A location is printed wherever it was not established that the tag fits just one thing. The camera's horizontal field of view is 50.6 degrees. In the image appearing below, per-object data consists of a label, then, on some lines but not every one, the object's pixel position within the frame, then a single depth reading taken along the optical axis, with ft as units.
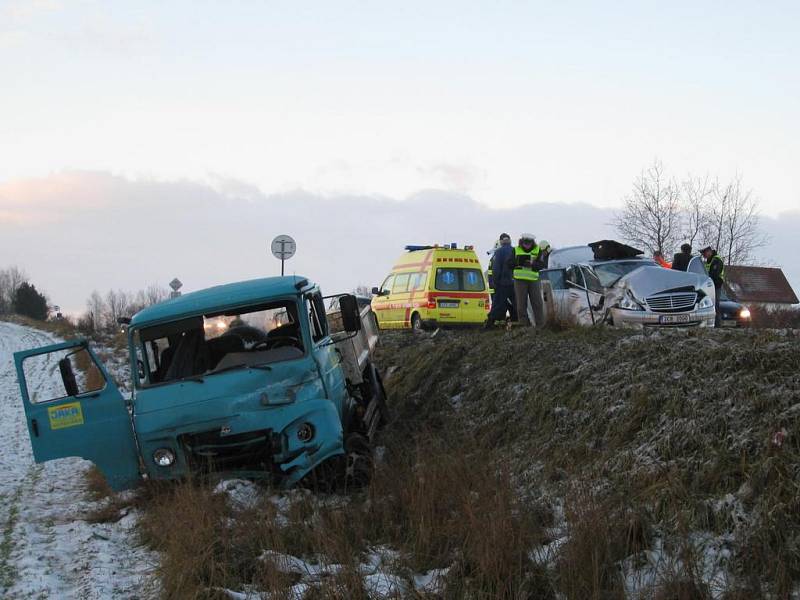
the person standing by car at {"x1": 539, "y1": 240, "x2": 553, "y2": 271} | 57.36
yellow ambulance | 65.16
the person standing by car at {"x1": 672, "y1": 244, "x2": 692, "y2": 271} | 55.42
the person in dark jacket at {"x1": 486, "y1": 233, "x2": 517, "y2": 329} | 53.16
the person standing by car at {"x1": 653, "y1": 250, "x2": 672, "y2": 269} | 59.70
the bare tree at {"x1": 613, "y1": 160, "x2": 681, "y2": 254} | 120.67
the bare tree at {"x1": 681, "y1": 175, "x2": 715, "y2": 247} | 122.01
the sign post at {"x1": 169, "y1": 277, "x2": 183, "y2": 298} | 104.06
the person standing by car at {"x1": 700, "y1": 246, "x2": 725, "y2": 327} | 57.93
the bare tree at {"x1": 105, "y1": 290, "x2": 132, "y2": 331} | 388.64
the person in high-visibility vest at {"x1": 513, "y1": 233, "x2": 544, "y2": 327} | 48.16
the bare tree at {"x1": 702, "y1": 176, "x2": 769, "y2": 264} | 122.72
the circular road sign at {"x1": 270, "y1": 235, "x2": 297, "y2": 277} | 64.08
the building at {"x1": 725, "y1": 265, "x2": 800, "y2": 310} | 196.65
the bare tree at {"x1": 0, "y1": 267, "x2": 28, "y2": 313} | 463.71
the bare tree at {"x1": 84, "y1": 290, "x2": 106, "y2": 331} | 393.64
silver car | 44.57
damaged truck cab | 24.93
